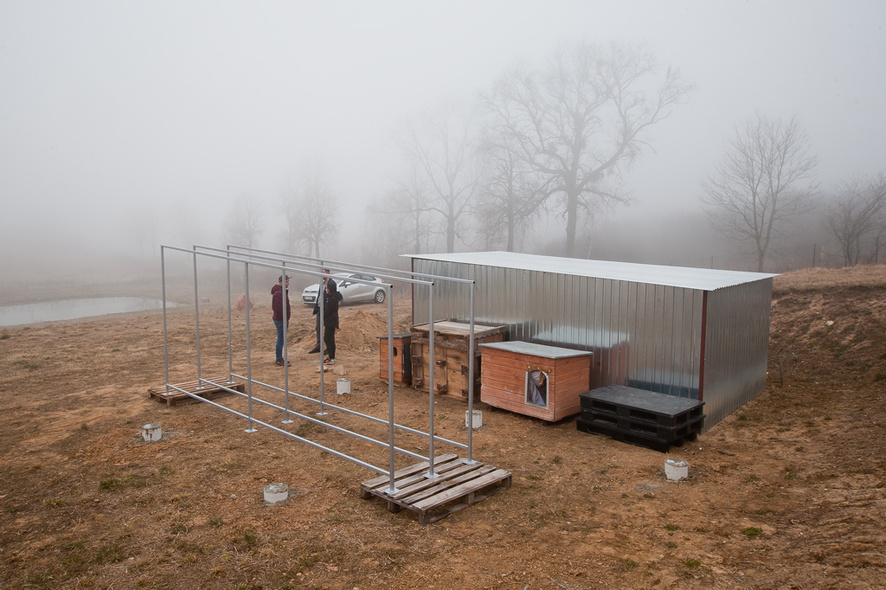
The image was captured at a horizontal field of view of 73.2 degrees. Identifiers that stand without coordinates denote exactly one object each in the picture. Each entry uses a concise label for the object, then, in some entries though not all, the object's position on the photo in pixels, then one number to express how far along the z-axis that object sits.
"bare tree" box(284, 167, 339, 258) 42.72
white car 24.81
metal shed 9.30
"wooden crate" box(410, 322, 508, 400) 11.16
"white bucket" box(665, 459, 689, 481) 7.51
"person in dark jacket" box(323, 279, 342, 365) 13.75
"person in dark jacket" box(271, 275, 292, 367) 14.03
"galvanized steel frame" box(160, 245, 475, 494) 6.77
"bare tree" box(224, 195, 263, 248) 50.34
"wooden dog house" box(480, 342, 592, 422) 9.59
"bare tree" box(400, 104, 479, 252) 40.38
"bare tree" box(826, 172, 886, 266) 28.19
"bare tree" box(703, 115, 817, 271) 28.84
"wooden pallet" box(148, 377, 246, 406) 11.02
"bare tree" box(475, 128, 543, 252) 35.50
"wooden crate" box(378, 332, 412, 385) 12.25
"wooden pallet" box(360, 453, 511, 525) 6.59
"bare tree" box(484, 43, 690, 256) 36.03
